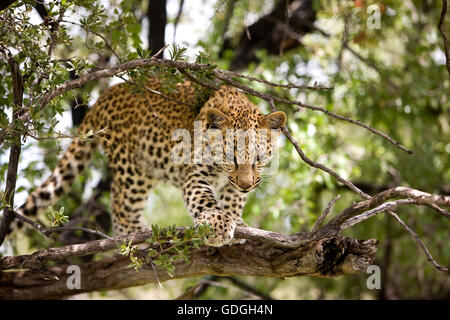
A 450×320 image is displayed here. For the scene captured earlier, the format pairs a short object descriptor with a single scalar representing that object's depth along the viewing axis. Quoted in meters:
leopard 5.67
